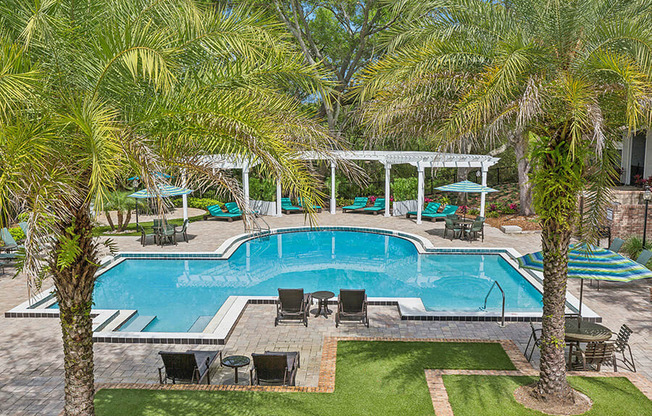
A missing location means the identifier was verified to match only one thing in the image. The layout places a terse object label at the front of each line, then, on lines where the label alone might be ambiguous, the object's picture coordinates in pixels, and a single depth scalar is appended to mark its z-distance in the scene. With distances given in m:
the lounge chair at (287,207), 26.87
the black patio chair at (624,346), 8.73
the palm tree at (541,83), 6.57
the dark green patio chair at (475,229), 19.77
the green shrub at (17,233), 18.66
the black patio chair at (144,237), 19.20
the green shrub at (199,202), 31.33
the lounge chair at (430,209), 24.73
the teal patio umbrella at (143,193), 16.11
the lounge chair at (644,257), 14.14
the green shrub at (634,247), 16.14
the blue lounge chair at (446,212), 24.20
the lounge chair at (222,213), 25.17
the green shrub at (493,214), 25.77
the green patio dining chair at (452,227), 20.25
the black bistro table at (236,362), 8.38
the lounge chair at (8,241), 16.55
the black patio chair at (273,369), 8.06
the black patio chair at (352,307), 10.94
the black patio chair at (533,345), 8.98
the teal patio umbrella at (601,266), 9.06
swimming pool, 13.54
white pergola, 23.02
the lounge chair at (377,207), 26.80
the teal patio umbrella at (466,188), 21.23
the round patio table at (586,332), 8.66
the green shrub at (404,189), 26.62
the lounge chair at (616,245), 15.66
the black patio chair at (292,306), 11.06
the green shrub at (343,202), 30.17
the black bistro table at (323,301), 11.77
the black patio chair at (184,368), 8.19
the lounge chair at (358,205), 27.16
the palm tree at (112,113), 4.82
